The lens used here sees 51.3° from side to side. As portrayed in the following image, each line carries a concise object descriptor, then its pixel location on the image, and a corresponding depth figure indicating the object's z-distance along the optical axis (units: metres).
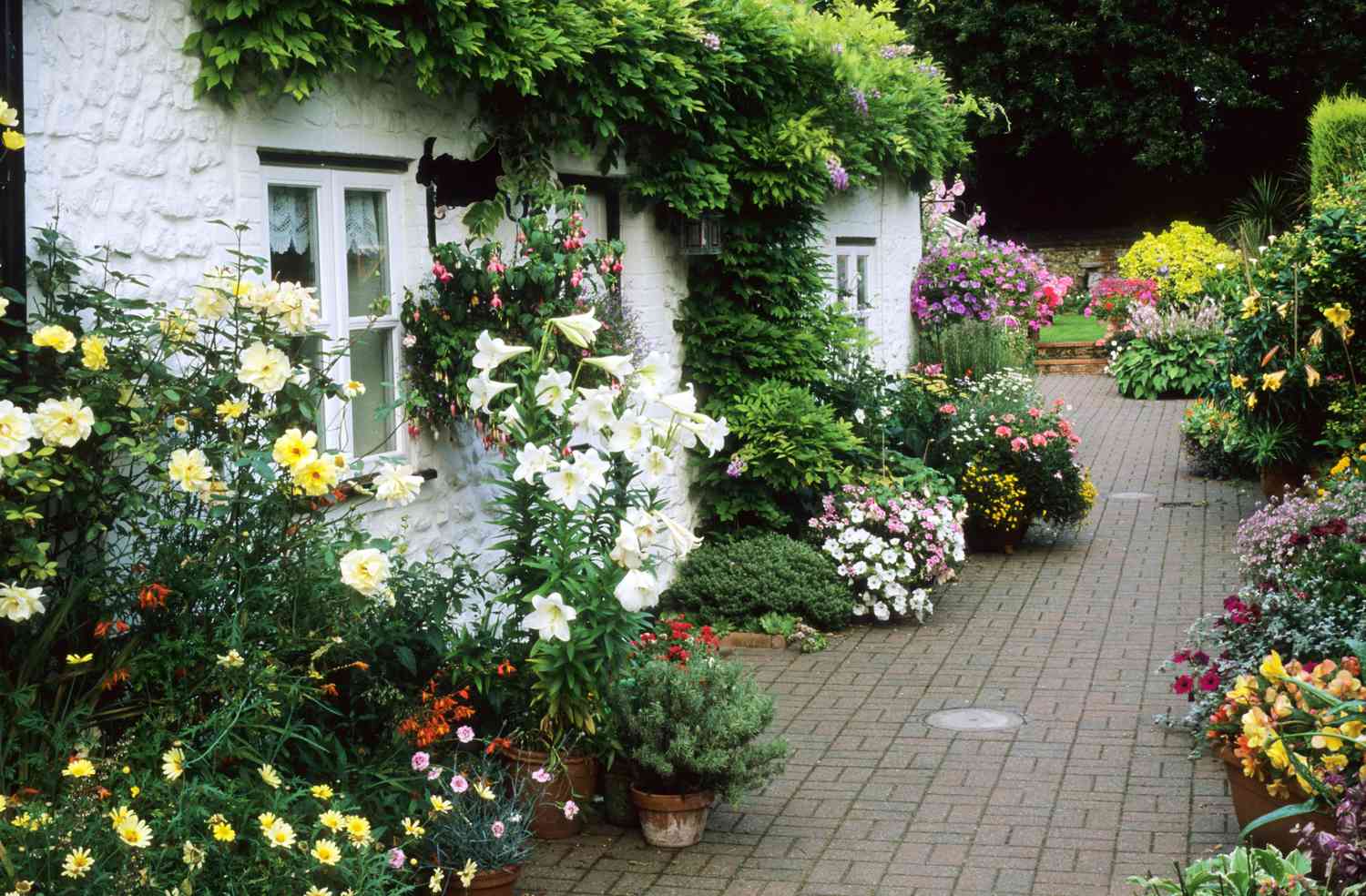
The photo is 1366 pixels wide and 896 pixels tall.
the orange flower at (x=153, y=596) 4.39
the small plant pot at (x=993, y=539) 10.95
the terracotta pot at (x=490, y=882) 4.62
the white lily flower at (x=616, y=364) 5.07
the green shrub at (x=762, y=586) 8.58
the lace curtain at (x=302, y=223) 6.11
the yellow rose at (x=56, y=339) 4.49
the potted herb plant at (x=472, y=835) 4.62
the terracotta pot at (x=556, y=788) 5.27
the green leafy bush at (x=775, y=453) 9.10
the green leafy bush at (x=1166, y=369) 19.09
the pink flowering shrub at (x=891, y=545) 8.74
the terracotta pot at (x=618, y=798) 5.42
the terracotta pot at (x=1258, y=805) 4.77
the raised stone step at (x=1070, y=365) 22.45
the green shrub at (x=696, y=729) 5.14
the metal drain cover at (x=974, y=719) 6.79
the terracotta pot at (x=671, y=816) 5.23
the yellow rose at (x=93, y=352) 4.54
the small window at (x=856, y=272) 11.92
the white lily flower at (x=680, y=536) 4.89
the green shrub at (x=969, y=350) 13.23
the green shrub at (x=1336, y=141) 16.81
